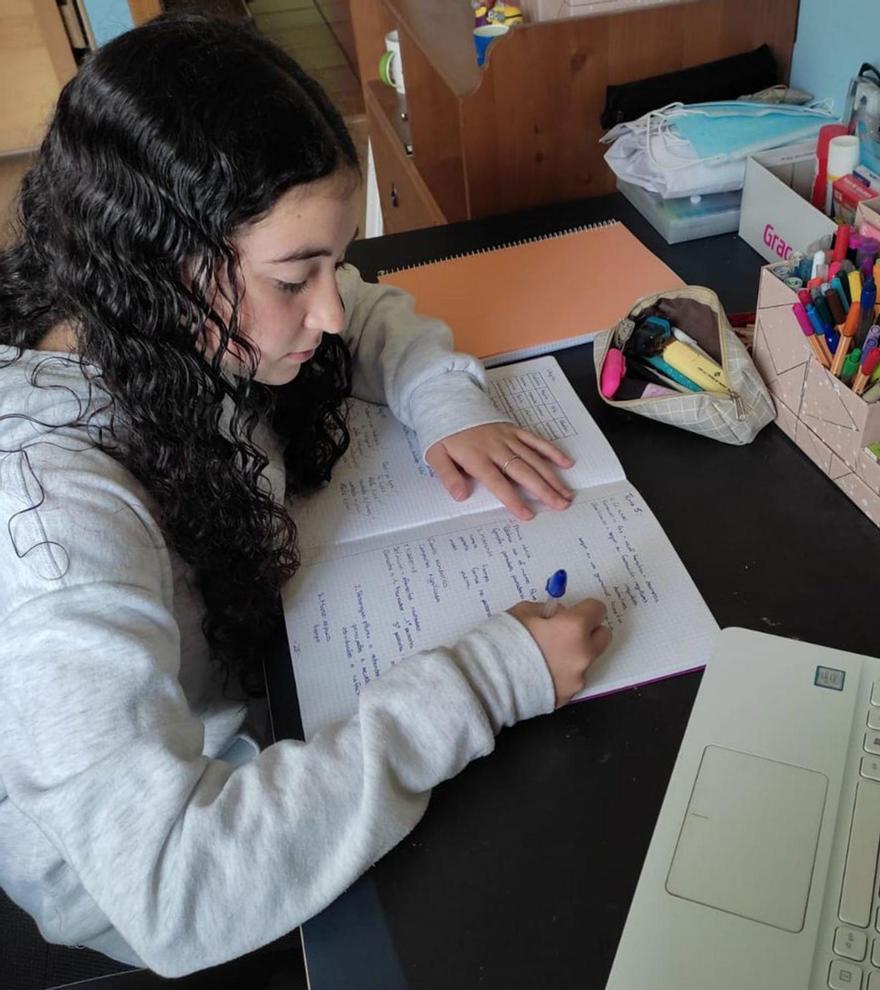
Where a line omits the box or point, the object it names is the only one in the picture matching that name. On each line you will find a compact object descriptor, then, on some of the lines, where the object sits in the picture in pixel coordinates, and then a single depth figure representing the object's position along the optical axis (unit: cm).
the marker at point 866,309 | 70
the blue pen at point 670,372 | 81
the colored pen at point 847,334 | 70
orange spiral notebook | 96
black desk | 50
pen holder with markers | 69
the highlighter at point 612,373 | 83
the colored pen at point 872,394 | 68
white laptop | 47
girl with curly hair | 52
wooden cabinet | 111
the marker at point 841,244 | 79
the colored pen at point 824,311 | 72
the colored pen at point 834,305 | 73
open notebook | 63
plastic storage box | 106
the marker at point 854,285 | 72
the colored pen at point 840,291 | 73
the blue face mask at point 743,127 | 105
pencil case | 78
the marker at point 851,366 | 70
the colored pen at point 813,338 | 72
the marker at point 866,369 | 68
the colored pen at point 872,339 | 68
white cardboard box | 93
